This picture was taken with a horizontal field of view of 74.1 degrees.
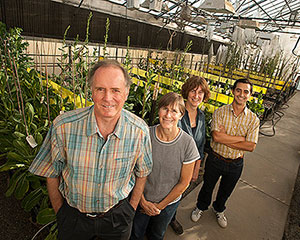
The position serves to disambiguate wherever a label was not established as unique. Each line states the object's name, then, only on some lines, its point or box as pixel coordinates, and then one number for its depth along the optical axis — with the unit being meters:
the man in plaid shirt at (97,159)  0.89
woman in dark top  1.57
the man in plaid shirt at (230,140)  1.66
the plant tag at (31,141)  1.18
